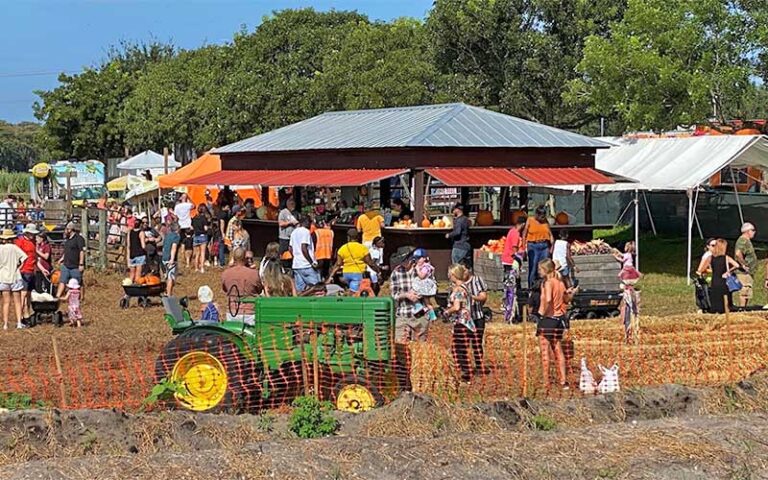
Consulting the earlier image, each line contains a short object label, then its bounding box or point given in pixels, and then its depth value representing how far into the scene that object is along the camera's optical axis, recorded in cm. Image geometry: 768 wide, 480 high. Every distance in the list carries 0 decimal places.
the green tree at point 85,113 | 7162
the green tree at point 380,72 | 4369
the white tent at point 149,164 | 4847
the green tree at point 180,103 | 5519
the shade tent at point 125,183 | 4427
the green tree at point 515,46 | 3828
